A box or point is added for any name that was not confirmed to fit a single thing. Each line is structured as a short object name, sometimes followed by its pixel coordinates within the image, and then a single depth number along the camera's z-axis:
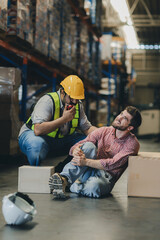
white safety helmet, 2.50
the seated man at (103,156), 3.55
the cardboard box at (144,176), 3.66
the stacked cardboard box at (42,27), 5.47
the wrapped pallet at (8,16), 4.55
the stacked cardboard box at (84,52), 8.39
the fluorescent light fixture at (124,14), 14.89
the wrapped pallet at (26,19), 4.88
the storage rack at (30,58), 5.06
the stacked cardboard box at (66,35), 6.95
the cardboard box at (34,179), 3.60
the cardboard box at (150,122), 15.25
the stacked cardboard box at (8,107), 5.43
